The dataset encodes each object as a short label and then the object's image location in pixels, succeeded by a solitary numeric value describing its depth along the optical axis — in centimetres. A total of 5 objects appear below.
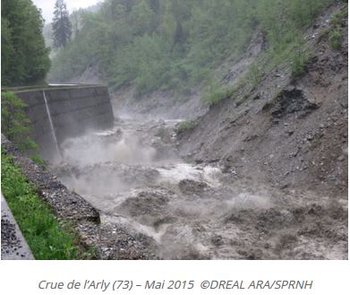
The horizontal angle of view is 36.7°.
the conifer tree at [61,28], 9519
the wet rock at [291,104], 1839
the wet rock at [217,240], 1196
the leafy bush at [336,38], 1970
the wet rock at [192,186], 1661
